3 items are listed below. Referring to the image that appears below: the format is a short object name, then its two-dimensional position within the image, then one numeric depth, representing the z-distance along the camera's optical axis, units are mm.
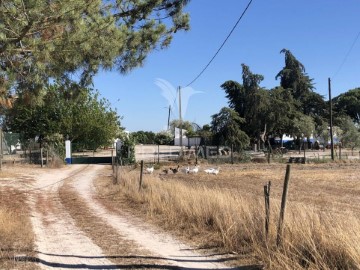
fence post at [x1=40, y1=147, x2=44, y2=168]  32812
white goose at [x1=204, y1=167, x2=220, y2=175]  30250
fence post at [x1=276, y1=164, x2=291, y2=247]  7172
